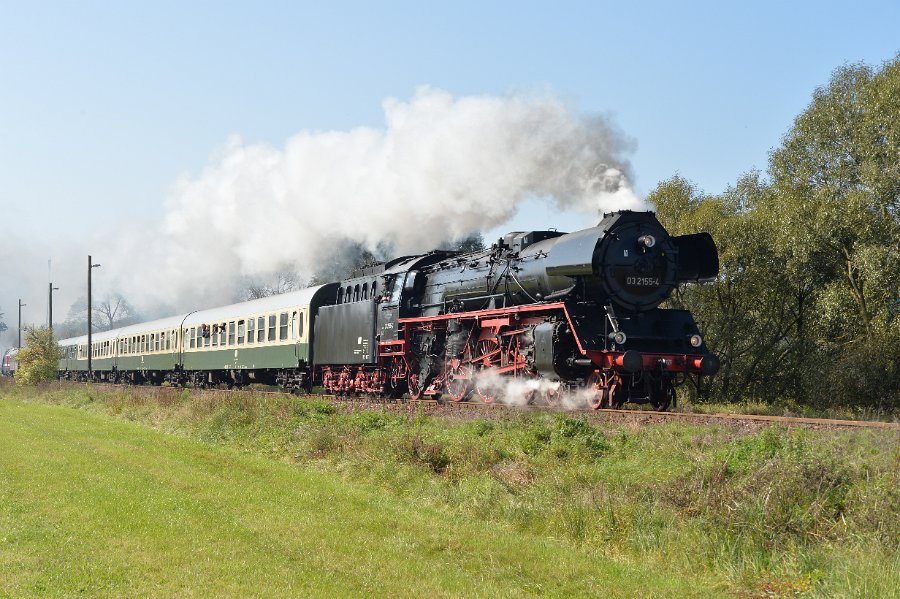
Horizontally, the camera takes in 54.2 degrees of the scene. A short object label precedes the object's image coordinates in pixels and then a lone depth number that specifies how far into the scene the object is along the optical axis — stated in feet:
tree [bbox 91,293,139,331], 460.14
